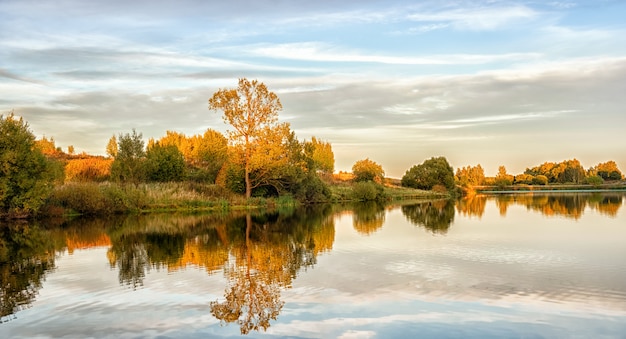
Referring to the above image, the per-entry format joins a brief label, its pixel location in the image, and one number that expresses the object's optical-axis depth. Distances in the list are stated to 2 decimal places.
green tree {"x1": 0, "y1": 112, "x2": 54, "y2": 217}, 28.44
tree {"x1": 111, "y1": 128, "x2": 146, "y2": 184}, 38.59
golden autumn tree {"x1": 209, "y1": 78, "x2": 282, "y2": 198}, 40.88
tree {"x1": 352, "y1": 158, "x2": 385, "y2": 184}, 73.31
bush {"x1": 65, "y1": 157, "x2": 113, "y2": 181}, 45.28
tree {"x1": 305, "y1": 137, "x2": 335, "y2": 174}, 92.94
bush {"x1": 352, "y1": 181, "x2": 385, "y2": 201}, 58.97
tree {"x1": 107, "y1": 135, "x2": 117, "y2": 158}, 52.62
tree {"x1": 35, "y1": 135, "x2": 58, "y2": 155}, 66.35
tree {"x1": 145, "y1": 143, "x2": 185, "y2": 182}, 45.09
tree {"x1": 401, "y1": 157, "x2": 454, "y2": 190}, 83.00
